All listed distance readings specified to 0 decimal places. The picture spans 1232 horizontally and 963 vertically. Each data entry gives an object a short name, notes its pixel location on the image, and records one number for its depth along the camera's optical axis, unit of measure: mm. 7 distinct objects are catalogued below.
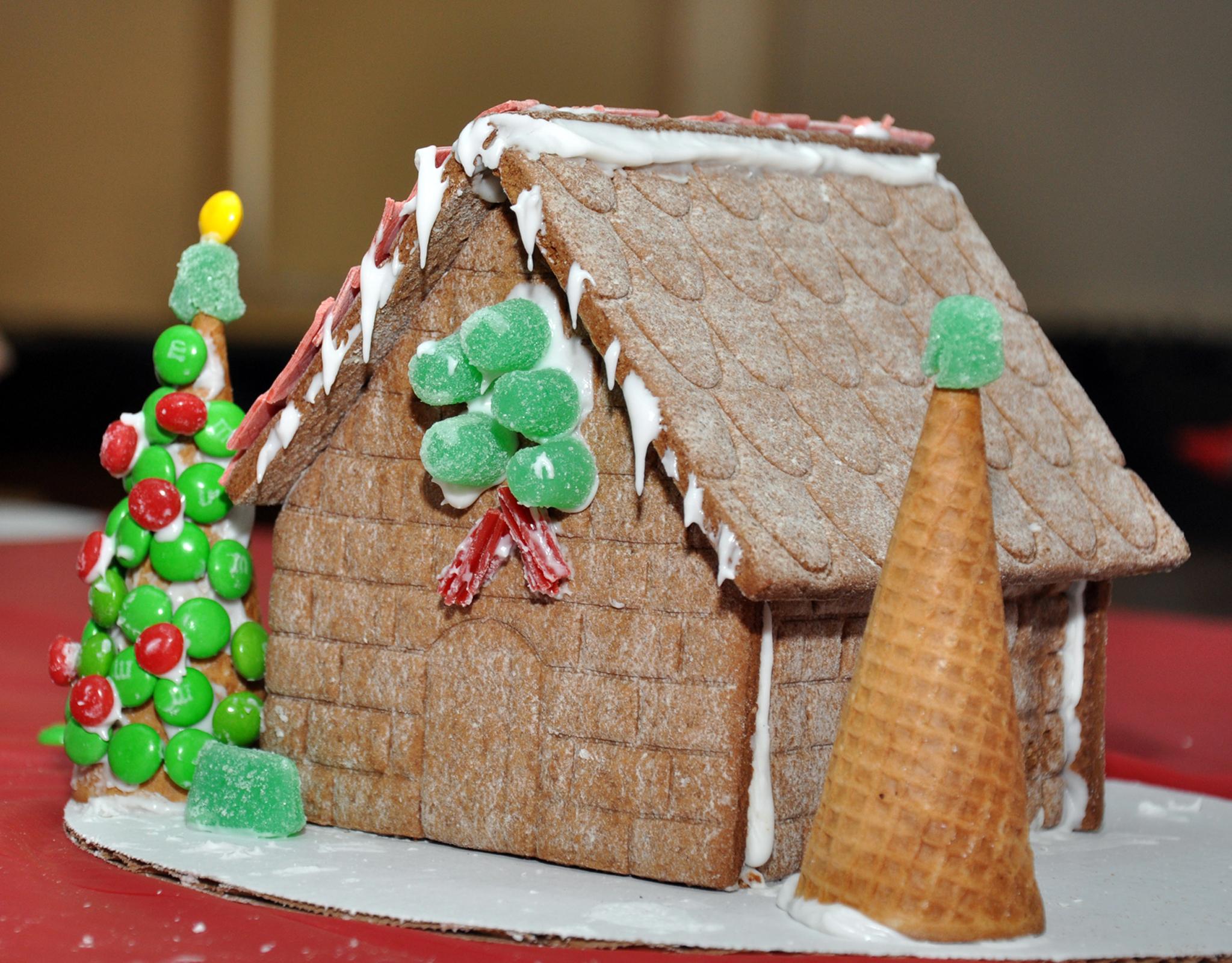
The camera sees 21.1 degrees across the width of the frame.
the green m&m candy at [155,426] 801
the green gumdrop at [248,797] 774
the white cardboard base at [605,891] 710
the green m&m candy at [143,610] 793
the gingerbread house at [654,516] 737
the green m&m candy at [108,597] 798
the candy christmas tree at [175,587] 792
